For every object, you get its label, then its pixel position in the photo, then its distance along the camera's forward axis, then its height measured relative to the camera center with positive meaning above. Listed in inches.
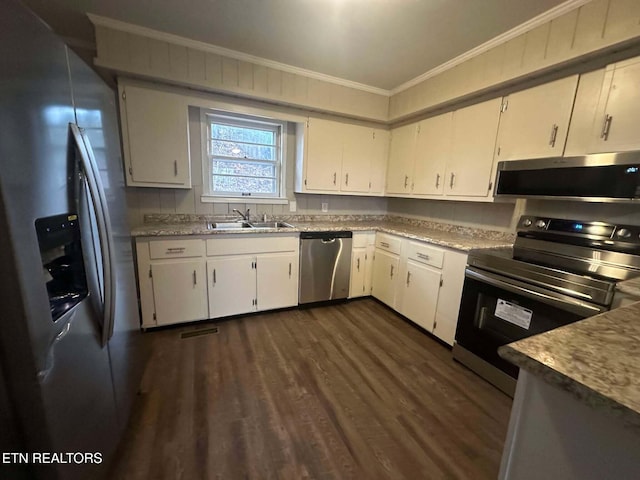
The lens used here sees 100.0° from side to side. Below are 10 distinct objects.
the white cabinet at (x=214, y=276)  91.4 -32.4
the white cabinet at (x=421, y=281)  88.7 -31.6
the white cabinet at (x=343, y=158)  122.2 +16.7
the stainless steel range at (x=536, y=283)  58.0 -18.6
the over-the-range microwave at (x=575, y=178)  57.8 +6.5
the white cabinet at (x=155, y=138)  90.7 +16.4
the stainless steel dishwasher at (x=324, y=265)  114.7 -31.3
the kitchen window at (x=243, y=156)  115.6 +15.0
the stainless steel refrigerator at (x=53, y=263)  29.8 -11.0
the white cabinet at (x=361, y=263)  124.0 -31.7
